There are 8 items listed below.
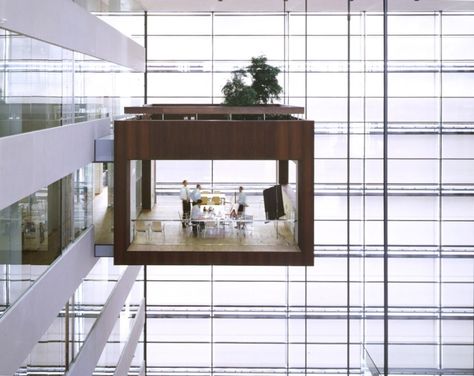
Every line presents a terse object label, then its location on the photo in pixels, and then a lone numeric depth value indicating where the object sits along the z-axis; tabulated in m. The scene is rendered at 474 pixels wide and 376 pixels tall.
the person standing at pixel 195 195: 23.52
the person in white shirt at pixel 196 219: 21.17
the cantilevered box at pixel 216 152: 19.75
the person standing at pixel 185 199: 24.83
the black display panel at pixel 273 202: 23.72
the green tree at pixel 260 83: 26.02
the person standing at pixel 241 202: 24.77
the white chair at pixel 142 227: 21.02
